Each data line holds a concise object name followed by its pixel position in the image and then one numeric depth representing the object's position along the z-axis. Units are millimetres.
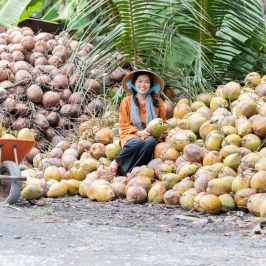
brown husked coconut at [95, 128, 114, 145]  8891
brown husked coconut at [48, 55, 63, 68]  12703
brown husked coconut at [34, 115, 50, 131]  11102
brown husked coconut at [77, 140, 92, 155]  9062
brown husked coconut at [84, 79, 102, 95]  11471
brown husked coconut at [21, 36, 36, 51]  13259
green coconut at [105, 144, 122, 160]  8414
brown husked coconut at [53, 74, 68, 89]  11844
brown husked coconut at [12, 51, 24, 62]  12789
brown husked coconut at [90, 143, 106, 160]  8578
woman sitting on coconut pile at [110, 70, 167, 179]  7955
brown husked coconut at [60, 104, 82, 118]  11281
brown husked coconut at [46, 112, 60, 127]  11328
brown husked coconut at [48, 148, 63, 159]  9656
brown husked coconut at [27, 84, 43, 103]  11328
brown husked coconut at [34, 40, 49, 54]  13109
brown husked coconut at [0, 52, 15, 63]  12512
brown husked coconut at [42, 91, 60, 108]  11398
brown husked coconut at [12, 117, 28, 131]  10944
